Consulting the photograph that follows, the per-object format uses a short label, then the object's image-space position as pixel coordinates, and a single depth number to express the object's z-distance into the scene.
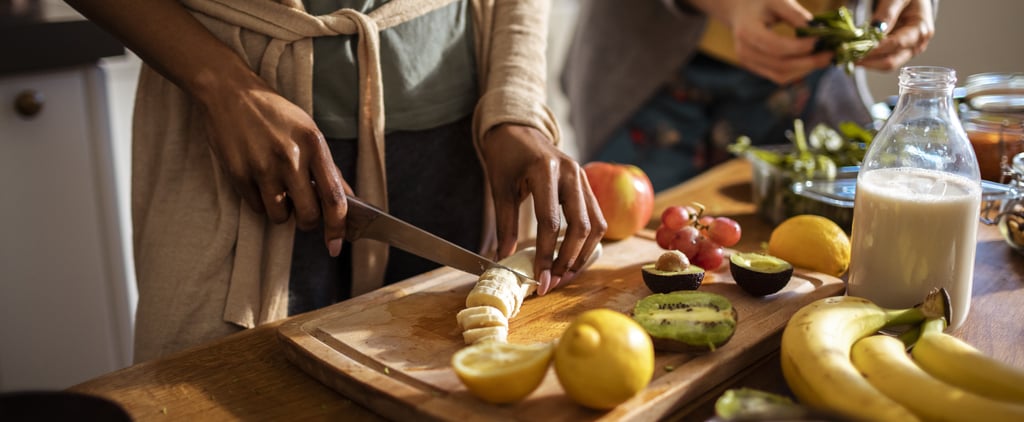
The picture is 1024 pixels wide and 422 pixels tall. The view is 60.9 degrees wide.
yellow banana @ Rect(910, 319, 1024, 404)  0.78
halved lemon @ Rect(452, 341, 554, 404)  0.80
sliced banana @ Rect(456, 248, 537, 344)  0.96
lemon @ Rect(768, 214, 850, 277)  1.21
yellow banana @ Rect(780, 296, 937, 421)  0.74
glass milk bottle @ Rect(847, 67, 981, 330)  0.99
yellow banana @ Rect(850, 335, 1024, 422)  0.72
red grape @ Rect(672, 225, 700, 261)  1.21
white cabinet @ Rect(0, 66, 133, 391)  1.87
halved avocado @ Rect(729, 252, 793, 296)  1.08
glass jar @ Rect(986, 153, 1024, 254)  1.28
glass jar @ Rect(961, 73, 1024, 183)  1.42
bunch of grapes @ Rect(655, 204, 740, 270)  1.20
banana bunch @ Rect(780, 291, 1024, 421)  0.73
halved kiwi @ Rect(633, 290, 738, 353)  0.91
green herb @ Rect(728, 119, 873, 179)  1.49
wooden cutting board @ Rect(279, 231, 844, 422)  0.84
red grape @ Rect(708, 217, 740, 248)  1.28
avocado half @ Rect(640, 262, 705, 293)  1.07
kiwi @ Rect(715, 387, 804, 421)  0.74
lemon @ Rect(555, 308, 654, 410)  0.77
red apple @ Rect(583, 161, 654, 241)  1.35
